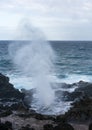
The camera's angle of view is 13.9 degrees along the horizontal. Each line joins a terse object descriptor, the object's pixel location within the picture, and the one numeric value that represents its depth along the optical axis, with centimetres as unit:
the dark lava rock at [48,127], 1906
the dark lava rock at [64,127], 1872
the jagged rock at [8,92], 3066
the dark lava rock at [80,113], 2208
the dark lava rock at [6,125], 1873
